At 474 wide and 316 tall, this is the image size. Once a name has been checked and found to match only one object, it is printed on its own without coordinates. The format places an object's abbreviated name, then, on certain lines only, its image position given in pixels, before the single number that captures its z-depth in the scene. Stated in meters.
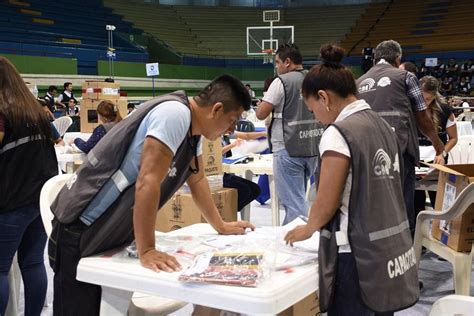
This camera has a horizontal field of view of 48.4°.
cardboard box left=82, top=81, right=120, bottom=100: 8.12
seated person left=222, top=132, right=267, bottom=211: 3.44
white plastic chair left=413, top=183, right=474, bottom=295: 2.36
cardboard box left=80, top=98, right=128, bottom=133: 7.54
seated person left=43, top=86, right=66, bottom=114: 10.16
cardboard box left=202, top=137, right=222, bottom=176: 3.43
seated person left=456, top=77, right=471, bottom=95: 15.27
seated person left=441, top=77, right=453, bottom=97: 15.32
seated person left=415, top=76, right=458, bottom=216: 3.93
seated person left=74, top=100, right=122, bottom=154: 4.32
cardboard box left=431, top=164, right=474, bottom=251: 2.48
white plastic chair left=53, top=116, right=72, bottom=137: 6.49
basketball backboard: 15.34
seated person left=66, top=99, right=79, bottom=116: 10.02
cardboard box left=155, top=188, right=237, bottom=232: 2.98
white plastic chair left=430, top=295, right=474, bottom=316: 1.42
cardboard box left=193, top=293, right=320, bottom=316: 1.86
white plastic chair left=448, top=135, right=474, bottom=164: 4.45
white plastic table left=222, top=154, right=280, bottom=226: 3.94
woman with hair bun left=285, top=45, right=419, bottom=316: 1.45
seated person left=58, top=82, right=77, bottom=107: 10.74
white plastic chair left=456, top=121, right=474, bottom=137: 6.35
